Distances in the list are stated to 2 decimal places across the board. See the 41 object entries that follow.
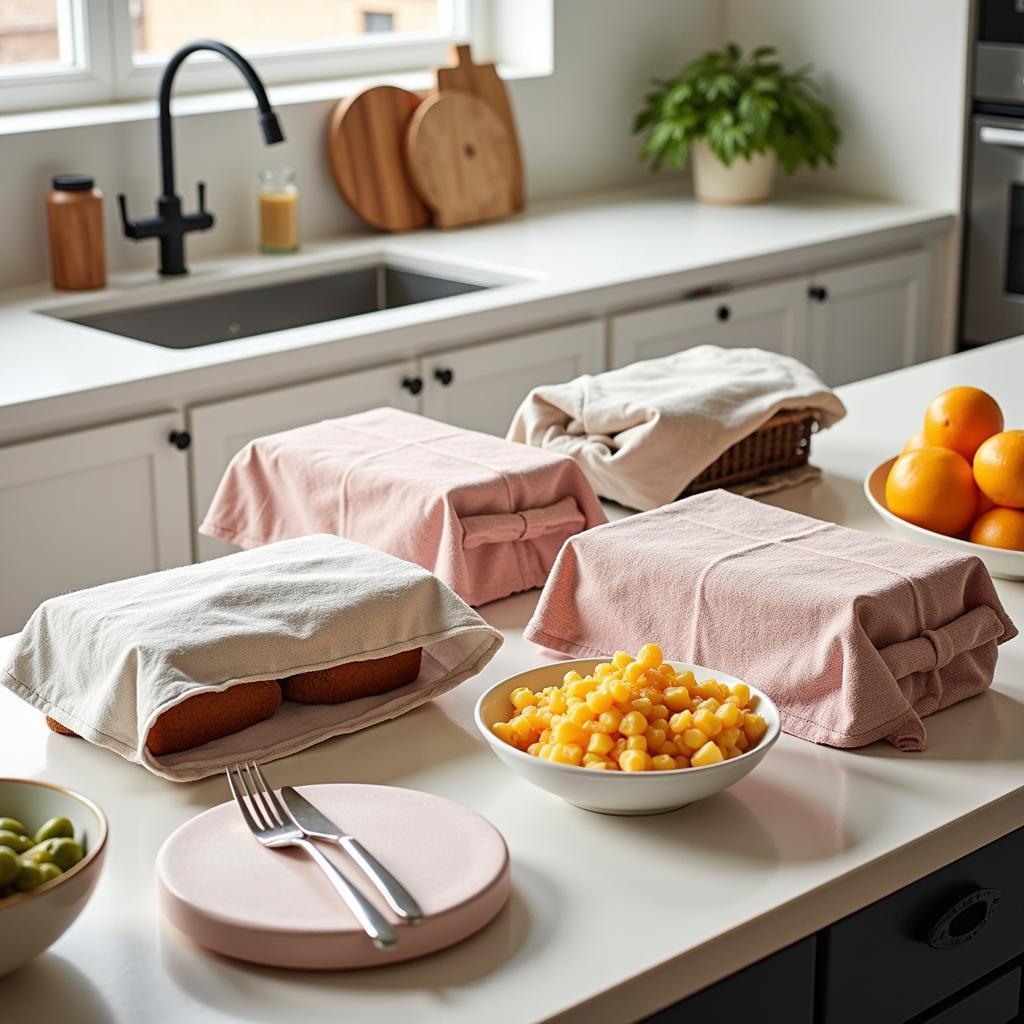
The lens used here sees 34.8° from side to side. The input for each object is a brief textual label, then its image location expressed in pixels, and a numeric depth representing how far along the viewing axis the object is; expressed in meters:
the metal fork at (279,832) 0.94
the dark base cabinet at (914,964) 1.05
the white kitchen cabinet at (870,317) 3.46
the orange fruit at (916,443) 1.68
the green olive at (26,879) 0.90
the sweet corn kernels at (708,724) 1.10
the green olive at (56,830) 0.95
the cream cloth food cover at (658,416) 1.69
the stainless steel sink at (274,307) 3.00
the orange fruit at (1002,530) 1.53
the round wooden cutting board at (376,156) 3.35
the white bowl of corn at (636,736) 1.08
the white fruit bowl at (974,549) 1.52
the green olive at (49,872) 0.91
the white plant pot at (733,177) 3.76
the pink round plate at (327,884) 0.95
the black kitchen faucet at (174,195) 2.87
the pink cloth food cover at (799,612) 1.23
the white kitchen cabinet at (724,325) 3.07
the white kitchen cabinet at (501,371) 2.79
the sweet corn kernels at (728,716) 1.11
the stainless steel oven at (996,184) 3.56
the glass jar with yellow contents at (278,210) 3.22
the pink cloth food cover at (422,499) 1.48
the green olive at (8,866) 0.90
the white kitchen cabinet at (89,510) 2.32
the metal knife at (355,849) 0.96
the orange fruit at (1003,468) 1.52
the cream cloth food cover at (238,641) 1.16
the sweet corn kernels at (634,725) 1.09
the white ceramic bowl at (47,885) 0.89
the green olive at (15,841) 0.93
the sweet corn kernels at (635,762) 1.07
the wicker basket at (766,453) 1.76
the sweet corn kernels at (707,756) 1.08
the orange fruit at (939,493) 1.57
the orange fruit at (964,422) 1.63
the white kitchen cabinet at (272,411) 2.50
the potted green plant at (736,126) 3.66
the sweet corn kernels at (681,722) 1.10
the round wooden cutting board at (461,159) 3.39
